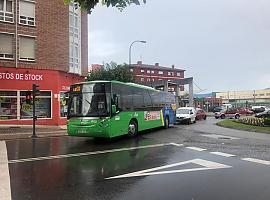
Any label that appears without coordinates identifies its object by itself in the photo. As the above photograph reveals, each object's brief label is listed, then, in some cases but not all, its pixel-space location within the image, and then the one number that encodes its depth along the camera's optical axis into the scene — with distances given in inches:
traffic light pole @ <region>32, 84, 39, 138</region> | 478.5
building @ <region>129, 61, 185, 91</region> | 2388.7
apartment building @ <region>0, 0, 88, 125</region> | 617.7
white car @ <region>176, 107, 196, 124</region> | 741.5
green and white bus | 359.8
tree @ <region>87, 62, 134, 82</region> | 860.0
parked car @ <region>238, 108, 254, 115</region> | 1266.3
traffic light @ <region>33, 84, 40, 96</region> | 481.0
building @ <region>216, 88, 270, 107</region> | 2456.0
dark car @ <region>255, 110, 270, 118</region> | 965.9
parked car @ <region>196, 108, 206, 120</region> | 945.2
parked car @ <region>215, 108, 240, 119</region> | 1108.9
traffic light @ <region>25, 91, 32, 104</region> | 497.9
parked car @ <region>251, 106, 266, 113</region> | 1497.0
